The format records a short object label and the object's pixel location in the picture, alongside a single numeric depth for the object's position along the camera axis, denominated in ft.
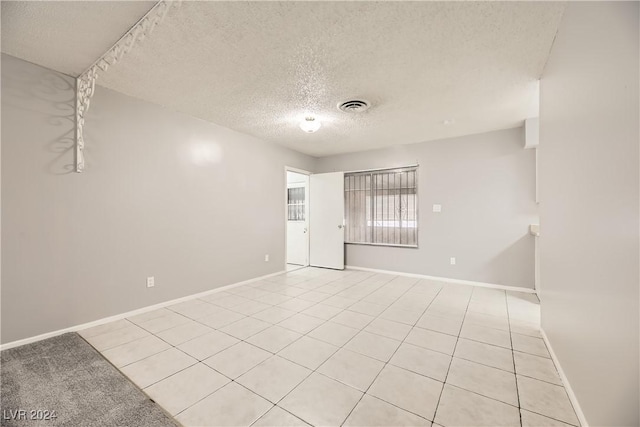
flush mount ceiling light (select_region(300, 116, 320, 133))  11.00
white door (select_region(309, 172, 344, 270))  17.79
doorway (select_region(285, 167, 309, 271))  19.22
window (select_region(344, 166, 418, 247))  15.89
